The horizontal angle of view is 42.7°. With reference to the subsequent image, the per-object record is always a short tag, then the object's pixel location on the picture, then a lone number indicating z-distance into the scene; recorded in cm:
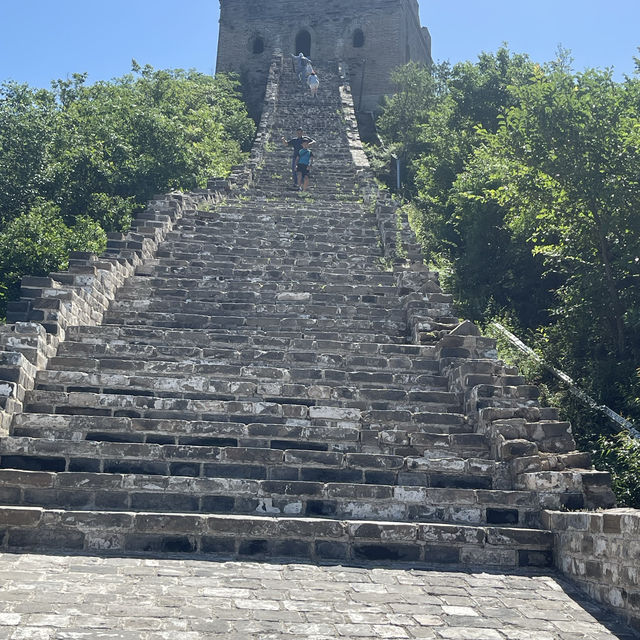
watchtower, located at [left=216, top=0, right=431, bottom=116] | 3662
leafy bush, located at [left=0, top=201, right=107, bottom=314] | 1555
